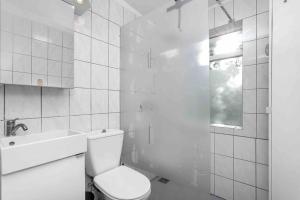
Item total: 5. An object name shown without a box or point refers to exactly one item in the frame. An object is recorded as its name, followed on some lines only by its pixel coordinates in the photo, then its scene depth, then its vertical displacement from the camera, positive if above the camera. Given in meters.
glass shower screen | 1.21 +0.05
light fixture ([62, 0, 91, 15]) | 1.43 +0.85
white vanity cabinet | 0.89 -0.44
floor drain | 1.41 -0.72
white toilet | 1.17 -0.65
